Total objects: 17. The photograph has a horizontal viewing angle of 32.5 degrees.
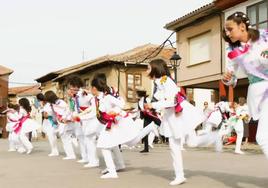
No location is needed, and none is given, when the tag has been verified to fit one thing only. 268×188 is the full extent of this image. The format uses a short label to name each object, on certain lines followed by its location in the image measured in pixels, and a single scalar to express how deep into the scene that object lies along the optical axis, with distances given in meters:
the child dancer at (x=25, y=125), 13.95
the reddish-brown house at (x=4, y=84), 52.31
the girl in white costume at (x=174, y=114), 6.56
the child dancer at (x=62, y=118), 11.30
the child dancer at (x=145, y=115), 12.84
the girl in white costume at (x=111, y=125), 7.61
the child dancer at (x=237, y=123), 12.75
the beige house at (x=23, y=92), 66.21
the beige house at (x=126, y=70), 35.09
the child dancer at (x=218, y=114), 12.86
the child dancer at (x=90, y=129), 9.23
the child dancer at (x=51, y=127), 12.38
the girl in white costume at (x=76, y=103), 9.69
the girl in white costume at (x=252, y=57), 5.29
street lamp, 18.41
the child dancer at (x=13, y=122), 14.93
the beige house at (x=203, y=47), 21.14
